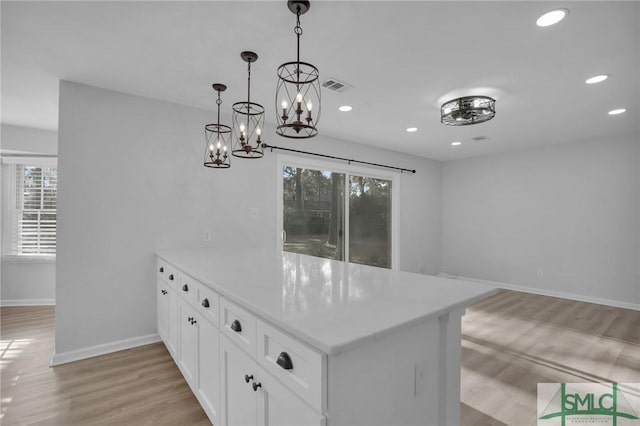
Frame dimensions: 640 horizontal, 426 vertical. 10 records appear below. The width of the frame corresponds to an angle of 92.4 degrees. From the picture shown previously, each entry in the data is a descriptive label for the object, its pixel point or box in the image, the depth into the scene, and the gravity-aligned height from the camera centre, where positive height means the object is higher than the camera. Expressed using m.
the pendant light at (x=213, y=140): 3.33 +0.83
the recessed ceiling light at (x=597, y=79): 2.55 +1.16
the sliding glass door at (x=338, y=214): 4.21 +0.01
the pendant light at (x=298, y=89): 1.58 +1.16
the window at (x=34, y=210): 4.37 +0.05
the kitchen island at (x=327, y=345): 0.93 -0.48
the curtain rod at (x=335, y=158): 3.85 +0.85
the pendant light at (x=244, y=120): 2.44 +1.09
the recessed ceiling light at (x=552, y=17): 1.77 +1.17
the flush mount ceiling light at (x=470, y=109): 2.90 +1.02
